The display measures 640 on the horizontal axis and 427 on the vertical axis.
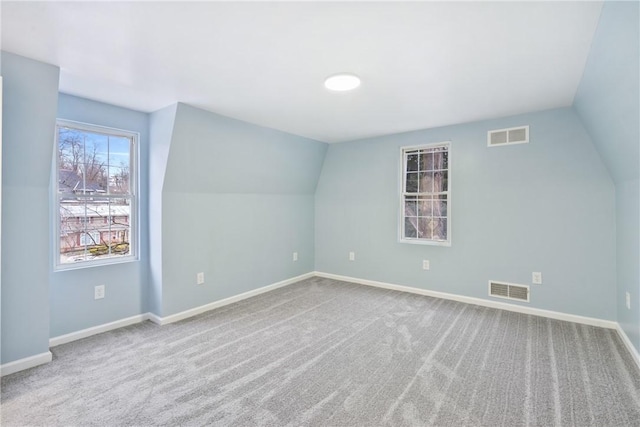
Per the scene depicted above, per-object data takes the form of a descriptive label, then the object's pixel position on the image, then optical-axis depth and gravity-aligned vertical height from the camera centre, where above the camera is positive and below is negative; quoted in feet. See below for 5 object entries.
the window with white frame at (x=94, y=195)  9.23 +0.64
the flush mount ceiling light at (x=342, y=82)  7.83 +3.51
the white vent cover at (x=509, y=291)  11.49 -2.94
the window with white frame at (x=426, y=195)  13.41 +0.88
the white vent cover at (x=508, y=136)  11.36 +2.99
